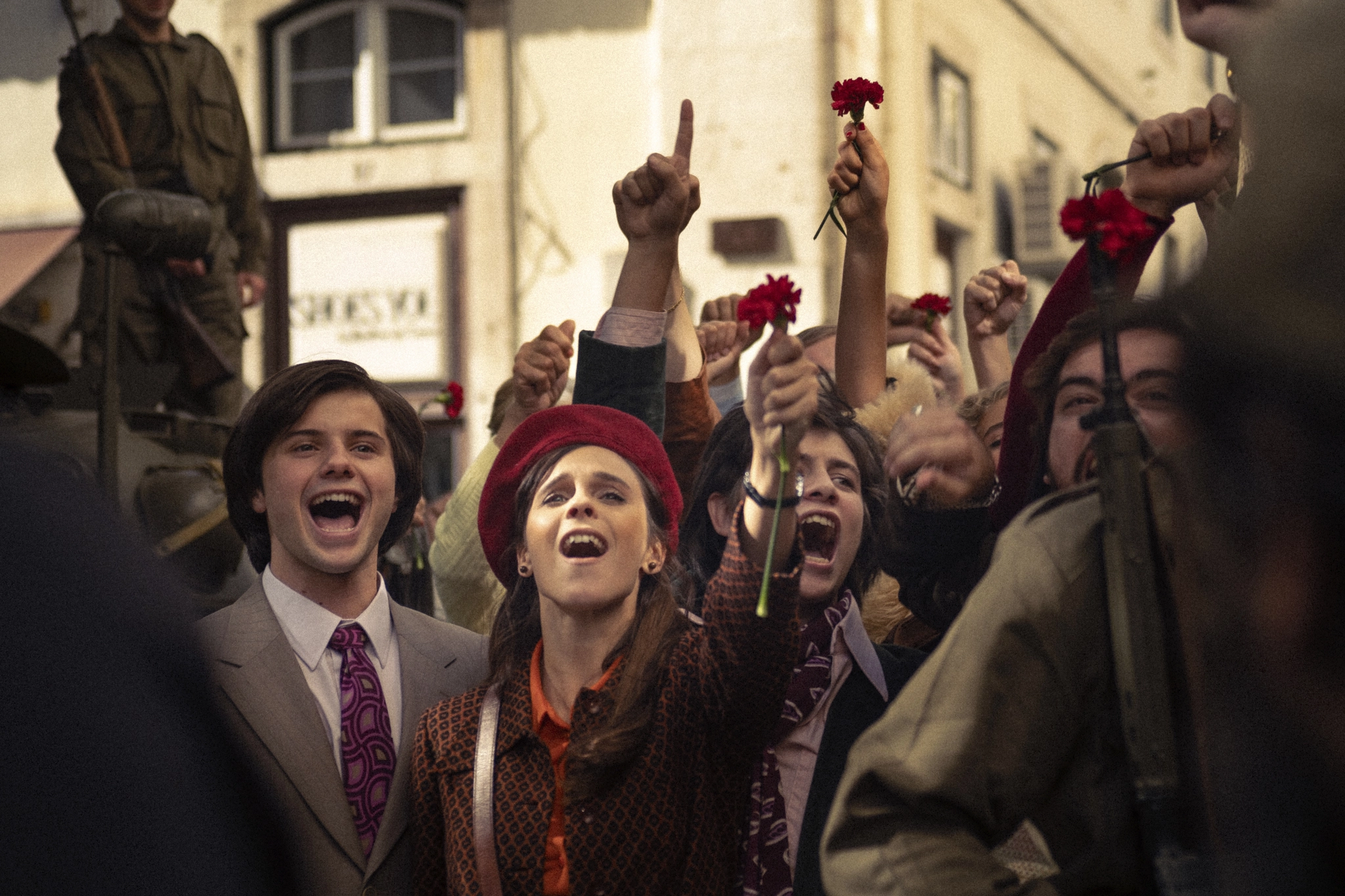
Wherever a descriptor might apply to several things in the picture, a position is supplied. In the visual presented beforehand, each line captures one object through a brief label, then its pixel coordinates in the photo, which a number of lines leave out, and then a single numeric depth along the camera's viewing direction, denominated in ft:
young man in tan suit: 8.07
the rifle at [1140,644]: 4.38
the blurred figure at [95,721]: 3.86
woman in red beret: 7.27
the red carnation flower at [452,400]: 12.96
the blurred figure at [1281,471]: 3.49
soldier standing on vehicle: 18.19
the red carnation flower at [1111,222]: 5.14
